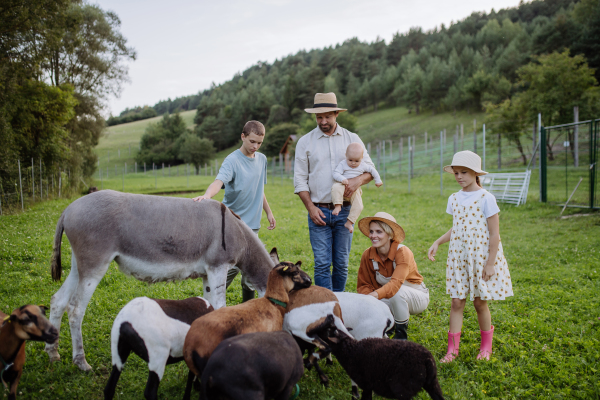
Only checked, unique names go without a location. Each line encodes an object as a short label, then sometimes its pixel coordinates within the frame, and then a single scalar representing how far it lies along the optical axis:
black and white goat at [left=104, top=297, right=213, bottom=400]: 2.96
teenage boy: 4.68
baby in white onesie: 4.74
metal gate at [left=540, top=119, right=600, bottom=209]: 12.31
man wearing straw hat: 4.83
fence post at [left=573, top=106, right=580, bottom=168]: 14.12
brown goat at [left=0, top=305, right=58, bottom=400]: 2.95
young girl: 4.01
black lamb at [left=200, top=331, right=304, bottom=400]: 2.51
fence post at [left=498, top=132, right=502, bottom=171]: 22.86
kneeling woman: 4.34
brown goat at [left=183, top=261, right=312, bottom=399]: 2.85
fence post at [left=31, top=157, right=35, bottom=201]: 17.20
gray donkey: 3.83
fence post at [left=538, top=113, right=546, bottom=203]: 14.48
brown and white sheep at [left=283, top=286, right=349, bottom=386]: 3.56
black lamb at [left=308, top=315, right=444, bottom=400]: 3.04
